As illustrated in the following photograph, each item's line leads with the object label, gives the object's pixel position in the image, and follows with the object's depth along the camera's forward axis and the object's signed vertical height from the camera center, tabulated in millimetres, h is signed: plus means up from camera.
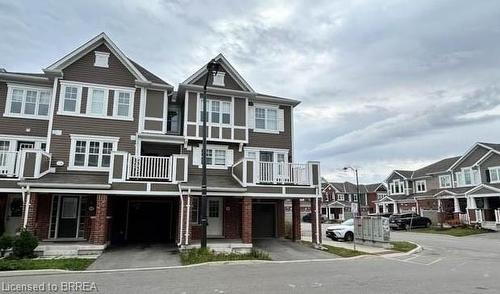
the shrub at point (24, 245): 14000 -1170
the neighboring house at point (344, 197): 74662 +3667
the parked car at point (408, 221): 39562 -711
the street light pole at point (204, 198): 14352 +612
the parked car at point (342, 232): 25719 -1214
